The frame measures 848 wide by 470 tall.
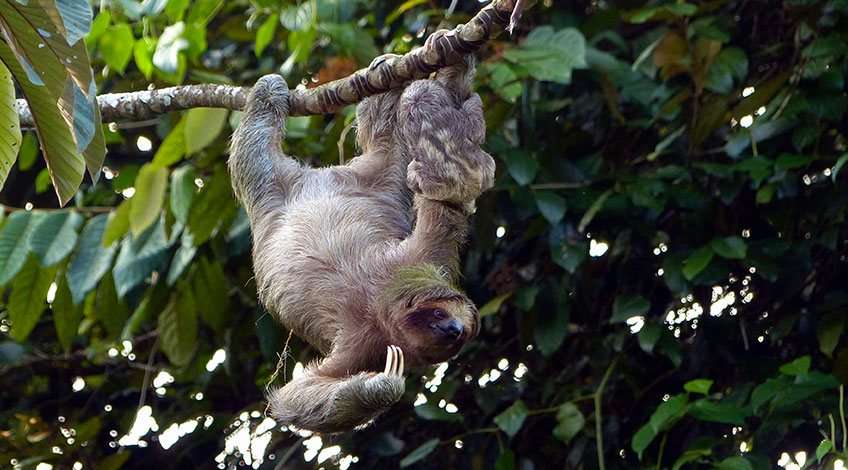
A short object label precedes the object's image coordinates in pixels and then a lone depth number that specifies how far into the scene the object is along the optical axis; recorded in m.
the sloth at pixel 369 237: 8.59
